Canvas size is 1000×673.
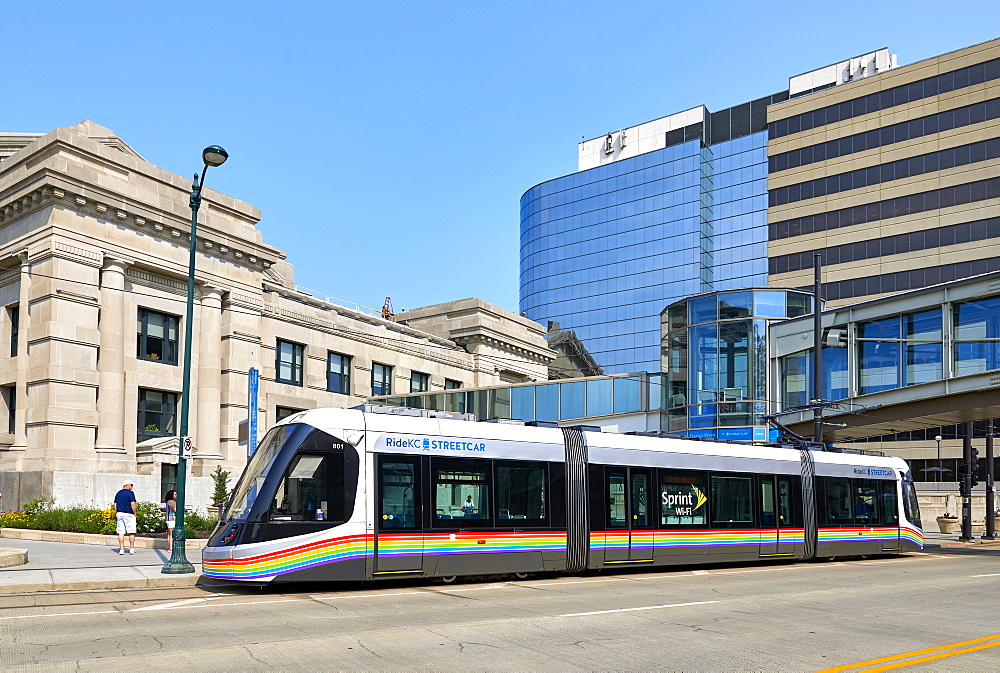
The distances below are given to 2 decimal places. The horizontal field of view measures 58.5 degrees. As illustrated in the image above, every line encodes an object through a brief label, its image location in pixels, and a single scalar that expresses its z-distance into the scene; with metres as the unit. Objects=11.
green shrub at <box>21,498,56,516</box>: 29.39
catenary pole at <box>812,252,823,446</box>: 29.72
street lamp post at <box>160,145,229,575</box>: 16.97
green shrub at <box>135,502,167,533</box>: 25.70
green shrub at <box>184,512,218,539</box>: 24.70
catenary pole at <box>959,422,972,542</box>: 36.81
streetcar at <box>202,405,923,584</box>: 15.12
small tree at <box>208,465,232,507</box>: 30.00
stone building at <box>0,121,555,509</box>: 31.53
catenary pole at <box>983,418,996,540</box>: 39.09
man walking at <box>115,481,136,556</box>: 21.31
